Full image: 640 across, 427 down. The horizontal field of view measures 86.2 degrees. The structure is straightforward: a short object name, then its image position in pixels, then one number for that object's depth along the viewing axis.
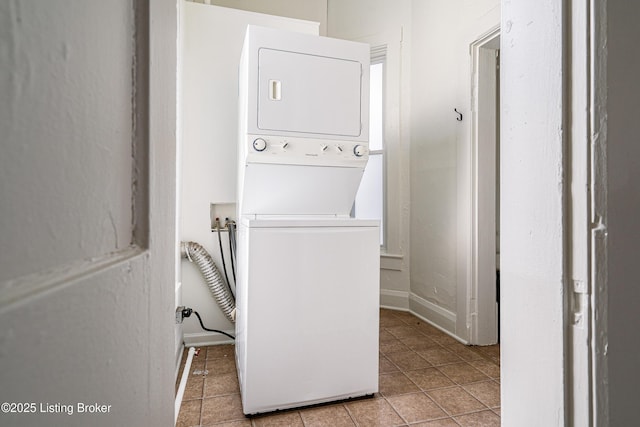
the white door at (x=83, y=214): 0.20
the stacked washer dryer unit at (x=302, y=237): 1.56
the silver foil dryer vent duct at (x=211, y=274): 2.24
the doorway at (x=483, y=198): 2.32
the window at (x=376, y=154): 3.30
